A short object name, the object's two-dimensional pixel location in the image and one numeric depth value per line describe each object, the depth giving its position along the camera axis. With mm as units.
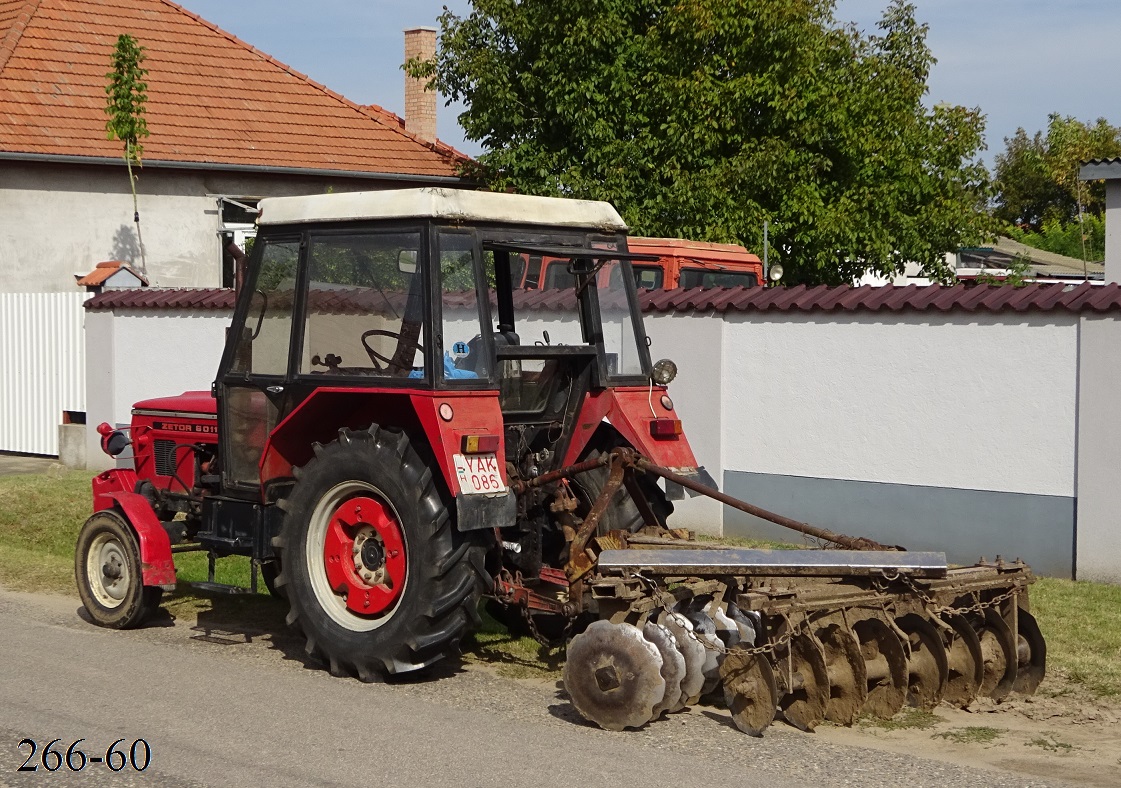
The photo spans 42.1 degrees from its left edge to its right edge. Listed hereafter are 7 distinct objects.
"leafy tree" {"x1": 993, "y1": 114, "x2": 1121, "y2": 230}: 45719
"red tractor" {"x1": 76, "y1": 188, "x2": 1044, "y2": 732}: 6062
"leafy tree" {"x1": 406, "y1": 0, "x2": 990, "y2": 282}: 18562
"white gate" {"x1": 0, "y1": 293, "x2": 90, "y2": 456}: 17312
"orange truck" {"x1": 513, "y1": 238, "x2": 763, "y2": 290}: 14625
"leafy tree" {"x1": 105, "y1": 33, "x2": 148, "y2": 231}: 19781
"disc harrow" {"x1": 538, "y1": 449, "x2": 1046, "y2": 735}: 5887
